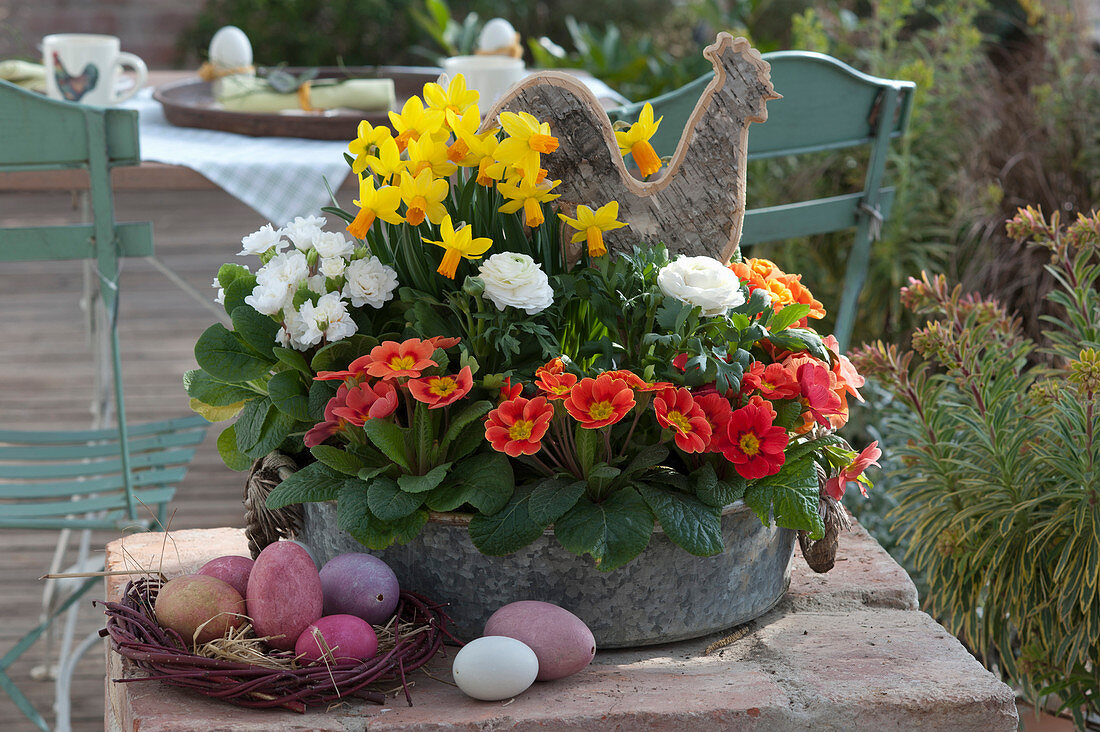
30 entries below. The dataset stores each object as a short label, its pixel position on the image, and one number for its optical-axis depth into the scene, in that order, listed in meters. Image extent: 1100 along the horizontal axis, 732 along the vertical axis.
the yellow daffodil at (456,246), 1.74
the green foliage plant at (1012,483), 1.88
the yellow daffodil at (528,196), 1.77
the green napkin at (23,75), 2.49
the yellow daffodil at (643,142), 1.82
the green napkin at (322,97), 2.38
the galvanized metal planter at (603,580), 1.77
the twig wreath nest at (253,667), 1.70
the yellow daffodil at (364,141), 1.78
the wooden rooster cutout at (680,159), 1.82
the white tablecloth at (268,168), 2.15
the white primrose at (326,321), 1.77
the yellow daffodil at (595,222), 1.79
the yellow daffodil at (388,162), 1.76
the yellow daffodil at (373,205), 1.75
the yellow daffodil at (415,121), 1.77
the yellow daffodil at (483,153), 1.76
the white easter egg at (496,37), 2.59
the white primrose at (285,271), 1.79
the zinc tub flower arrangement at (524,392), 1.75
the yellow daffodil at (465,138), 1.77
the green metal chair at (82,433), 2.03
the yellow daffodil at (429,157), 1.76
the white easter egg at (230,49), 2.56
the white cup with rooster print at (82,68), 2.34
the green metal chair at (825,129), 2.13
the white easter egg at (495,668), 1.71
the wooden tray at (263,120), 2.26
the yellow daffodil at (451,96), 1.79
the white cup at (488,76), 2.45
